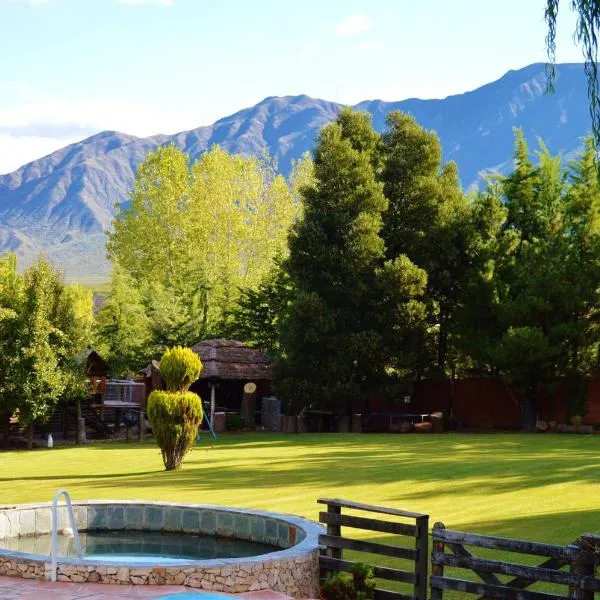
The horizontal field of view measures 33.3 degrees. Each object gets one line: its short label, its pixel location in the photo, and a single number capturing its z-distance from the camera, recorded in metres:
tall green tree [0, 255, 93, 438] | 34.91
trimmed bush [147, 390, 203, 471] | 24.95
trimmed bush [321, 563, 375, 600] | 12.19
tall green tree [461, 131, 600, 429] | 38.38
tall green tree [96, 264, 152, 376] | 51.59
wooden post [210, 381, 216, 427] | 41.28
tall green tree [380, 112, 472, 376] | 41.75
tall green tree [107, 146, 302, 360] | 62.84
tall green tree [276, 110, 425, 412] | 40.12
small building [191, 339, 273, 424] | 42.38
